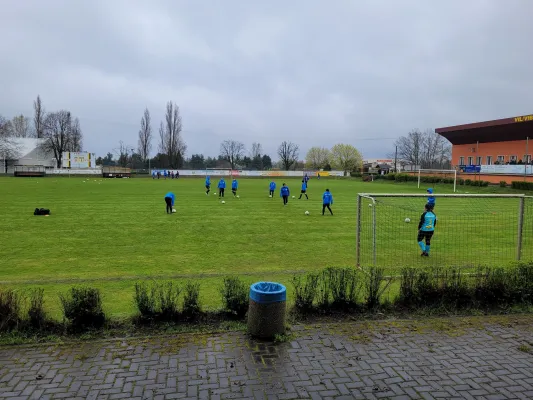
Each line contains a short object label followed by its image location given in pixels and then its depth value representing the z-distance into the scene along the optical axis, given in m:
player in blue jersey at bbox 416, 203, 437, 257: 10.87
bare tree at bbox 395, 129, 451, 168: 99.62
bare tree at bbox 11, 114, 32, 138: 101.09
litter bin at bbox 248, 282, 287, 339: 5.12
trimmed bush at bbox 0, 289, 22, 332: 5.21
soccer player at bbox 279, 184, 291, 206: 25.22
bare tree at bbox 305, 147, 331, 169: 122.06
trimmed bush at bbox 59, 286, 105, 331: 5.22
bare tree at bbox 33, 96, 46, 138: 89.34
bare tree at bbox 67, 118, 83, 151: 89.12
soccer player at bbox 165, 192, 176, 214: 19.91
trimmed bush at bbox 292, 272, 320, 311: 5.95
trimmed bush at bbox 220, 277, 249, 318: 5.72
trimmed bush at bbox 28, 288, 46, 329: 5.28
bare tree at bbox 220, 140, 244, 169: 113.31
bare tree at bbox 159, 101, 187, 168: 88.38
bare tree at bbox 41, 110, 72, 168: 85.81
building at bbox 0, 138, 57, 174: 79.12
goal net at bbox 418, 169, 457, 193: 50.38
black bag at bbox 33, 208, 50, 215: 18.81
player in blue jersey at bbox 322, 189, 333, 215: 20.17
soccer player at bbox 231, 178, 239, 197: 31.52
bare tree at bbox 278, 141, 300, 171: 117.76
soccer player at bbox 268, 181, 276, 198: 30.84
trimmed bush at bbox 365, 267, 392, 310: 6.18
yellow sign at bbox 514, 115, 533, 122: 44.48
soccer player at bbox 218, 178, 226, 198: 28.92
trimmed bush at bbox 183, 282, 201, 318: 5.61
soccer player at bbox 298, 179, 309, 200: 29.48
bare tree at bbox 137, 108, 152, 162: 91.31
